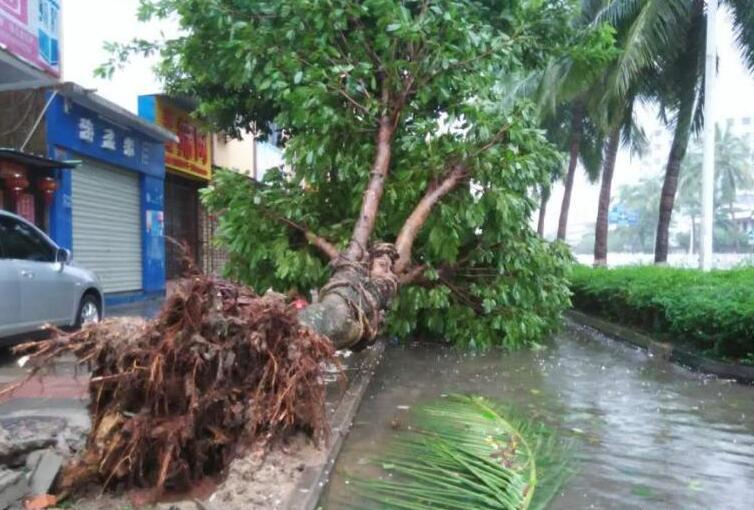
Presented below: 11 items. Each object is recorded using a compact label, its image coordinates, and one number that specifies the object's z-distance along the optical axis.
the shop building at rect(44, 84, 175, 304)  11.30
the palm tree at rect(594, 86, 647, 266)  18.08
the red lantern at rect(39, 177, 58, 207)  10.78
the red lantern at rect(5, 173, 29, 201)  9.91
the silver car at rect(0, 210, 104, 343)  7.08
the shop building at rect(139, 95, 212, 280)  15.31
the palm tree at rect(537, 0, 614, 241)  13.56
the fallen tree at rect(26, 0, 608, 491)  7.86
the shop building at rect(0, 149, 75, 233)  9.84
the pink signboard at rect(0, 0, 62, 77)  10.13
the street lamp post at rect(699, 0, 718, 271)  12.93
